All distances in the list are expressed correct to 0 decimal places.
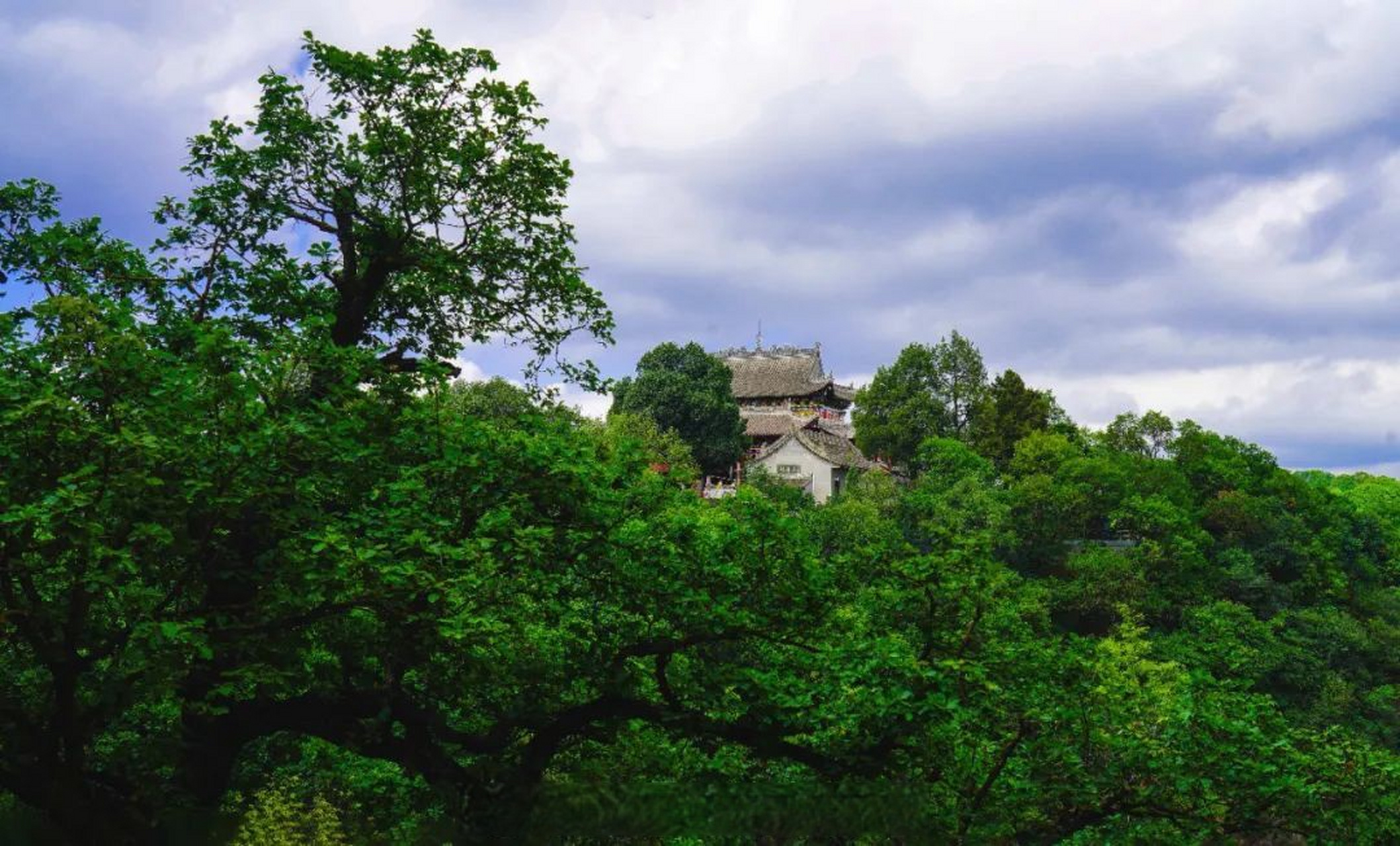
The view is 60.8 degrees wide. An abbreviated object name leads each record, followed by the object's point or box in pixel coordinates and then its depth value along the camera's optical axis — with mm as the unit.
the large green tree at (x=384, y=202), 13680
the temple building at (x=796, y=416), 59688
